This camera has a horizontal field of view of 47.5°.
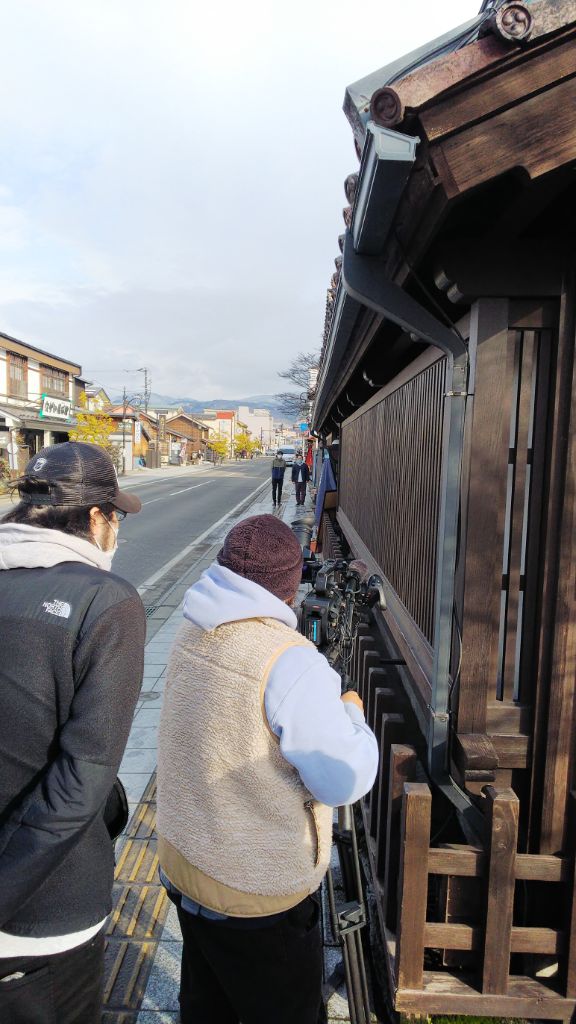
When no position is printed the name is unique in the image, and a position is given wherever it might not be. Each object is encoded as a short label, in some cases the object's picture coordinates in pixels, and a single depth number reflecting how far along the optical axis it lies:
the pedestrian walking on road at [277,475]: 23.03
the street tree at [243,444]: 121.19
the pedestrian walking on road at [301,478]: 23.84
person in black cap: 1.48
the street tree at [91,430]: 37.91
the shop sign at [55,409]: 37.38
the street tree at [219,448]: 92.30
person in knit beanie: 1.47
